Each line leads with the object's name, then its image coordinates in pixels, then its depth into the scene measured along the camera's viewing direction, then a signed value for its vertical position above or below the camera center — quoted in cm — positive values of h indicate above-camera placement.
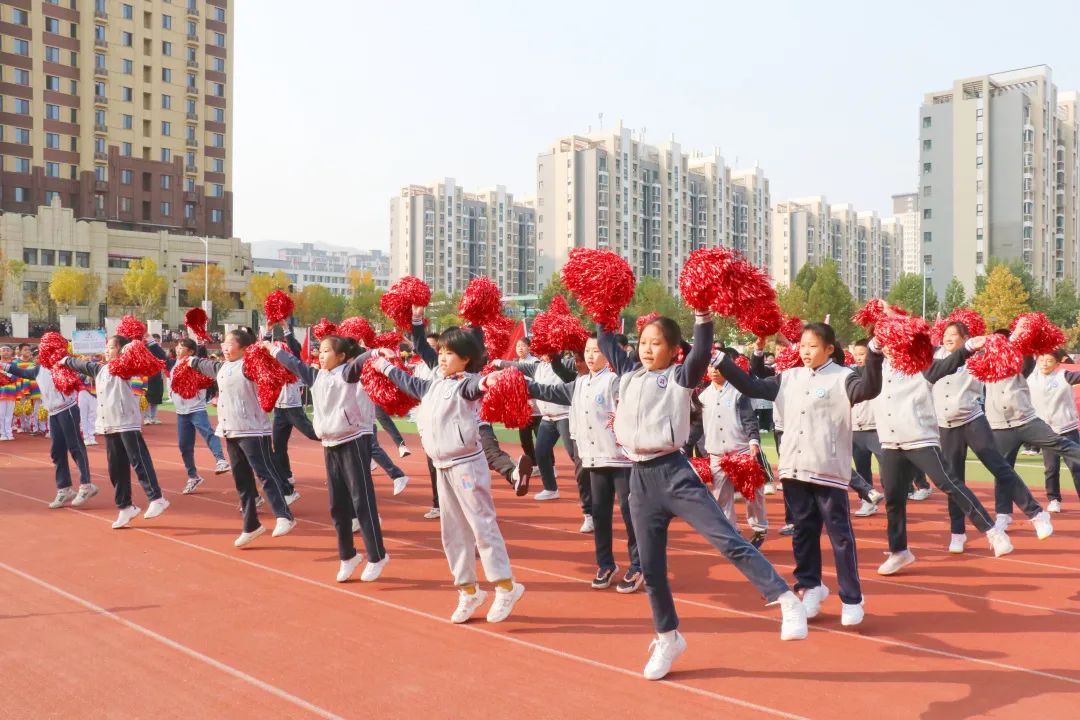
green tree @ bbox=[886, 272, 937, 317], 6706 +377
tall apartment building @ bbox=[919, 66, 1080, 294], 7669 +1463
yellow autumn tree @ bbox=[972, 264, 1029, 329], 5516 +273
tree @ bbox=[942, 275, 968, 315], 6419 +333
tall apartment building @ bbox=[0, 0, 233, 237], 6675 +1865
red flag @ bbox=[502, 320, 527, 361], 779 -3
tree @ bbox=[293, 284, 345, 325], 8181 +369
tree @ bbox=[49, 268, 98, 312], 5944 +385
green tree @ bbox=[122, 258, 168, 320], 6300 +403
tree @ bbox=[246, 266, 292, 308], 7206 +478
